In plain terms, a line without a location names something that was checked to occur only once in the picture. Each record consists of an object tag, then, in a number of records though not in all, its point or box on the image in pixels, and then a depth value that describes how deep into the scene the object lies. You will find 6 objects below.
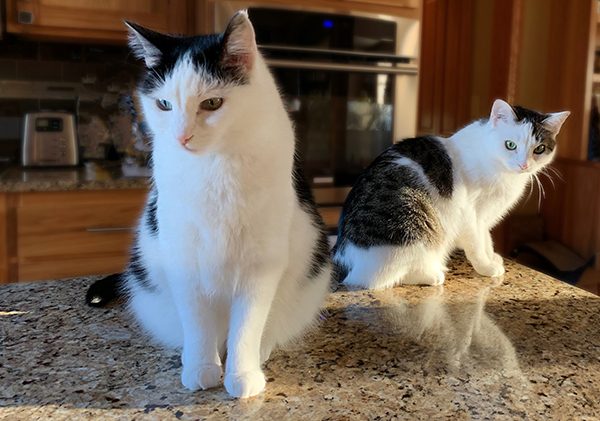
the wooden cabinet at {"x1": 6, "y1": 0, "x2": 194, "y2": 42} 2.09
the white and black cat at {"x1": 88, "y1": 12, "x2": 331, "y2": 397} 0.68
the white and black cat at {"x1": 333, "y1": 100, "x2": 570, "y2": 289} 1.16
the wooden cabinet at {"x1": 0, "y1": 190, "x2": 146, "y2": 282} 1.94
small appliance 2.27
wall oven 2.16
